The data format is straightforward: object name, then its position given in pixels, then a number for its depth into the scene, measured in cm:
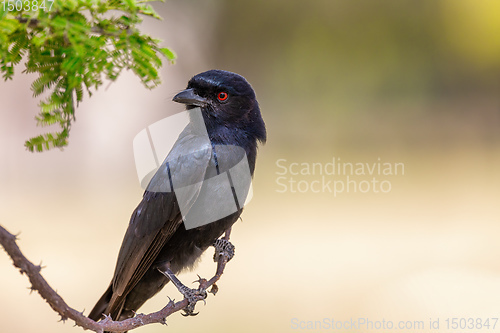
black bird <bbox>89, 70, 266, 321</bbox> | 450
